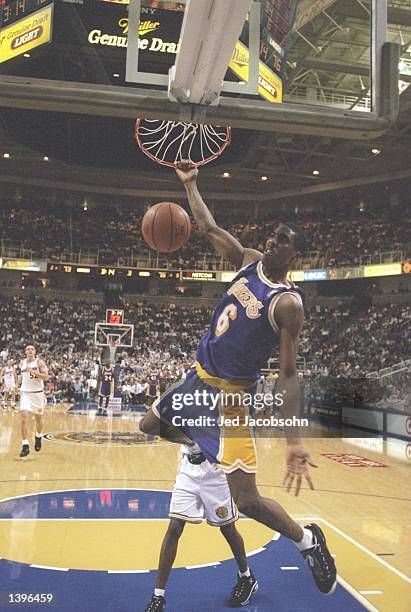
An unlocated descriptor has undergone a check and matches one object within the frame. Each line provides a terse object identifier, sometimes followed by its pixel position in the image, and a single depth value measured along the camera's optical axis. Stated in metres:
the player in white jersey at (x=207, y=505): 2.82
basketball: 3.48
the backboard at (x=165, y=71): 2.85
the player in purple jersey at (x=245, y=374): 2.58
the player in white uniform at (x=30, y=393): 6.10
